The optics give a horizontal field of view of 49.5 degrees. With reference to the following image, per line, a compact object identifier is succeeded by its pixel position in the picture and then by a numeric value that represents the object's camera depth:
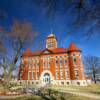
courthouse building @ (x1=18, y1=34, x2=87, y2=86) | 33.16
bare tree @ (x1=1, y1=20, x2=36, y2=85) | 18.11
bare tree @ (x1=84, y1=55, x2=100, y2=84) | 48.20
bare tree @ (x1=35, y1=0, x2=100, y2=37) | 3.70
